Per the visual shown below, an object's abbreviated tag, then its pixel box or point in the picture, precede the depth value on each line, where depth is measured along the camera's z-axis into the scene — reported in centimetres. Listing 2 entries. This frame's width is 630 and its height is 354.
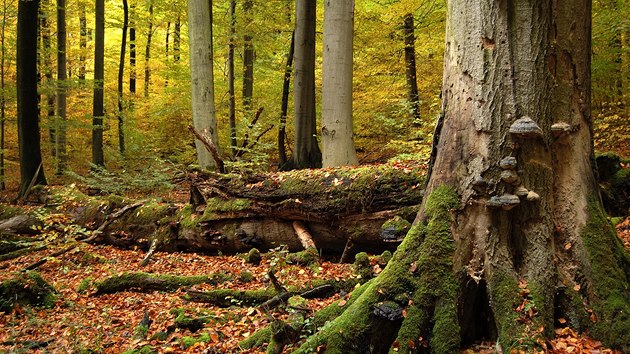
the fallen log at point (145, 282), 607
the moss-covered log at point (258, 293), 493
